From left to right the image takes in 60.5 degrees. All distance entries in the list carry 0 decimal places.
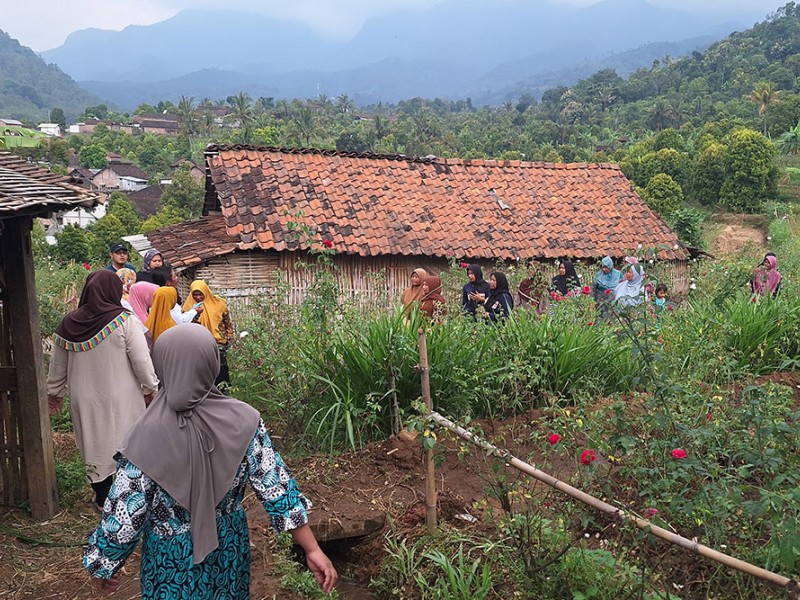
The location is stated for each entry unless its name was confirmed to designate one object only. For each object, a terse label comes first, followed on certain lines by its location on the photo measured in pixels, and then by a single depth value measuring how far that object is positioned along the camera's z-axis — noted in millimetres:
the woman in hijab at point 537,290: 6531
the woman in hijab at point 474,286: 7363
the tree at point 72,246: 26172
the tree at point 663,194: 28531
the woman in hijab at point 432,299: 6230
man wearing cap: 6676
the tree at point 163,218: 34281
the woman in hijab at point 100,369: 4109
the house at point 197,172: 51134
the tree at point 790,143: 38125
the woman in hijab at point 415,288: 6652
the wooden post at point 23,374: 4203
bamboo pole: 2188
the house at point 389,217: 11289
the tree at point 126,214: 34472
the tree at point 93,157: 61656
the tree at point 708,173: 30484
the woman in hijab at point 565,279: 8486
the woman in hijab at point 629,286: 7962
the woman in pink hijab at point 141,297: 6270
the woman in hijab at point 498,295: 7008
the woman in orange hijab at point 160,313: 5855
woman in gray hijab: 2150
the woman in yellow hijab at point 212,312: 6027
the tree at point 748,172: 28875
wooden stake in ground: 3581
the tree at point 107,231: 30156
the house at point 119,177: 56125
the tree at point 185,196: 40219
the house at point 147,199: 43562
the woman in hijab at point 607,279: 8734
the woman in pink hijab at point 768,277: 7692
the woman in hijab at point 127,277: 6785
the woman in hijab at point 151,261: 6871
